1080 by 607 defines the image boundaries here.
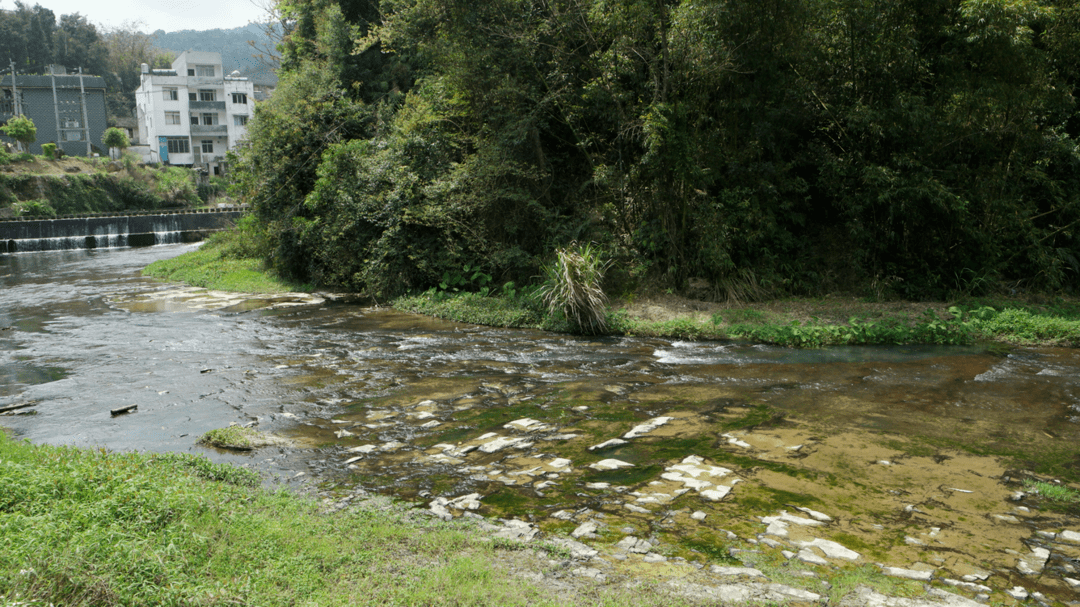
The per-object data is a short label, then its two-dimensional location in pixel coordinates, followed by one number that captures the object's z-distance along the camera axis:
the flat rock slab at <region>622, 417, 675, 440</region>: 6.75
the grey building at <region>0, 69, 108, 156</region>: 50.69
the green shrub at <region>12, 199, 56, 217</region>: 34.94
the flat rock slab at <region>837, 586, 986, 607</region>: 3.72
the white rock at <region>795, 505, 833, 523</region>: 4.84
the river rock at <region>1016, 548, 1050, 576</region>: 4.13
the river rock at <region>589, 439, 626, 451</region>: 6.42
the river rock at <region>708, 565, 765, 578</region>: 4.03
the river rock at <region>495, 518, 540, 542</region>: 4.52
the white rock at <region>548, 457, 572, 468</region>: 5.98
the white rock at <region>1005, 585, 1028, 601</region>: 3.85
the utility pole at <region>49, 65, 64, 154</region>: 51.56
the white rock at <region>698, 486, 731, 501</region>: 5.20
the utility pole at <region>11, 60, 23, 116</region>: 48.90
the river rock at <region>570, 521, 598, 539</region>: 4.62
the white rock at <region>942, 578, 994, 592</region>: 3.91
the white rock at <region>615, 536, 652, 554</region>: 4.39
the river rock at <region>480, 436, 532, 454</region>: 6.39
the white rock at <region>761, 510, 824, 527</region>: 4.77
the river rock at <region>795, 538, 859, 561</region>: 4.29
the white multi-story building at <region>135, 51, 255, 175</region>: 55.56
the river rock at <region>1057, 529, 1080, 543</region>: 4.50
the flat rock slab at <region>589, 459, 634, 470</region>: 5.91
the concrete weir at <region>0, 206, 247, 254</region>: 28.09
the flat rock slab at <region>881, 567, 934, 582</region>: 4.02
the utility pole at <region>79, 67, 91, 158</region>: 51.62
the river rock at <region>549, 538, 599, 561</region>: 4.26
